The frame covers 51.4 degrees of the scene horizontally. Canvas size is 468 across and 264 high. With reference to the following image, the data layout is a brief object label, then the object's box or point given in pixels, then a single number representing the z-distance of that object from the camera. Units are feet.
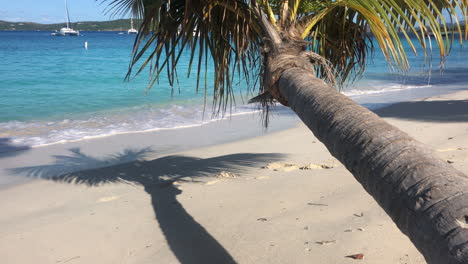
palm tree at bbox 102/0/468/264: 4.42
